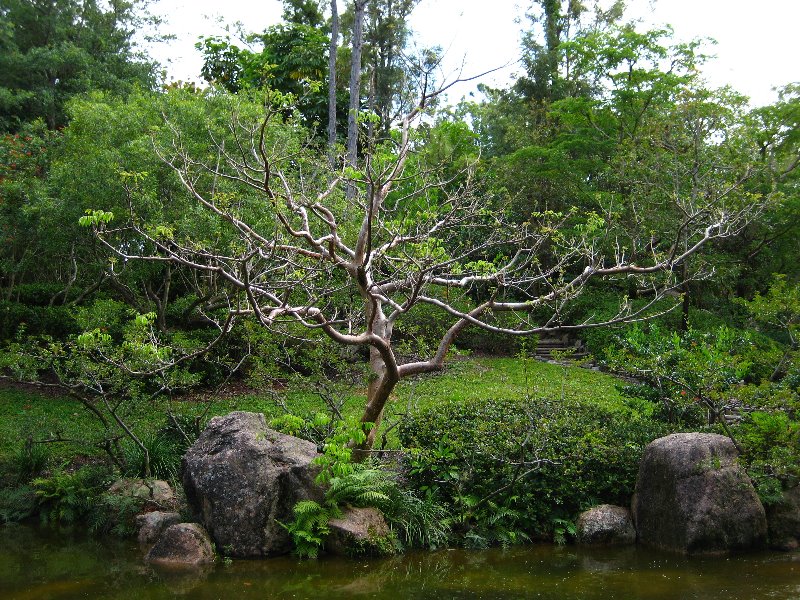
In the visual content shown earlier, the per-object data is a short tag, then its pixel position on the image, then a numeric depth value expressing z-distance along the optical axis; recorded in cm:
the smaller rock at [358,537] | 705
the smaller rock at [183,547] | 698
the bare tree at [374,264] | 620
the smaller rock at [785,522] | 721
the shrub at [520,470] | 763
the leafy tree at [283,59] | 2322
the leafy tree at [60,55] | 2241
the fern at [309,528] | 697
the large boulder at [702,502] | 707
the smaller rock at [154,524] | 772
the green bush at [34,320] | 1474
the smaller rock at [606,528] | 752
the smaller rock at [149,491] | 818
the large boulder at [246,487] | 713
